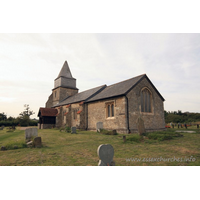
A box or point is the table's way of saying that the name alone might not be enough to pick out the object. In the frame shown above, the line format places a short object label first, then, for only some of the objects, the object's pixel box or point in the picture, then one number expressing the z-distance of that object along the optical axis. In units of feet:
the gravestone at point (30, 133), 35.76
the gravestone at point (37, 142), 28.04
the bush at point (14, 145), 27.17
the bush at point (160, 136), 34.69
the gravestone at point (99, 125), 56.36
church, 53.31
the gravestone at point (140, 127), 39.75
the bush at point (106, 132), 47.38
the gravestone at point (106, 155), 16.33
